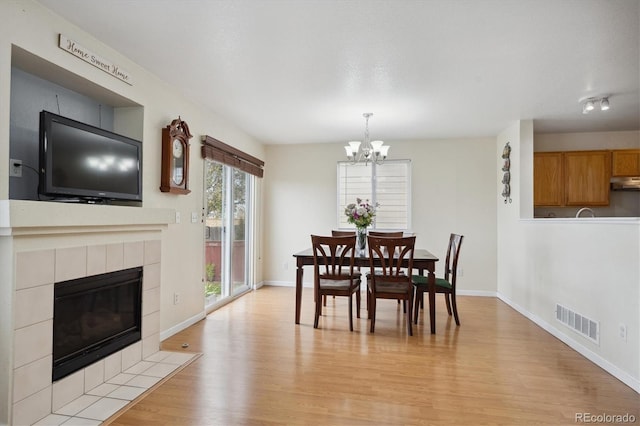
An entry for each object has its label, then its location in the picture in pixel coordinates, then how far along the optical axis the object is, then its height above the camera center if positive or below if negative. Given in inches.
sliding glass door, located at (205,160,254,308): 174.1 -6.0
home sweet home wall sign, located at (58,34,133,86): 90.6 +45.9
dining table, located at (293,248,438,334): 140.5 -18.5
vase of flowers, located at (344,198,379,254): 160.2 +1.8
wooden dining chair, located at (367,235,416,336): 135.4 -23.2
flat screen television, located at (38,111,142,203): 84.6 +15.9
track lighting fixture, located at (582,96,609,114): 140.2 +48.6
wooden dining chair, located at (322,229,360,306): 180.1 -7.5
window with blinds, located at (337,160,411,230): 222.7 +20.7
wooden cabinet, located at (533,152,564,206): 193.2 +23.7
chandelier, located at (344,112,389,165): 162.4 +34.2
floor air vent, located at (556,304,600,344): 113.9 -35.9
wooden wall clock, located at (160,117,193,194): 129.8 +24.1
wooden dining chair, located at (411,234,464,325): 149.9 -28.1
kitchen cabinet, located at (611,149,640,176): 187.4 +32.4
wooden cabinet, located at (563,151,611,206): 190.1 +24.5
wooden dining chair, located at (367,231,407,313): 173.6 -6.8
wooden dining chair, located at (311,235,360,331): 140.5 -24.0
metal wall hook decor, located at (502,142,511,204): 189.8 +26.9
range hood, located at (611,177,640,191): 188.2 +21.0
